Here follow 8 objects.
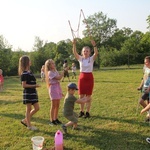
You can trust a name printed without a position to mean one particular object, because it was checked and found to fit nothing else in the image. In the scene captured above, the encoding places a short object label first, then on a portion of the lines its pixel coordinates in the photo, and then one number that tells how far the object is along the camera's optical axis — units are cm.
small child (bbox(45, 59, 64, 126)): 592
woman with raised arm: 651
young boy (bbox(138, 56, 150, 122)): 627
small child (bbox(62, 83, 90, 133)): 525
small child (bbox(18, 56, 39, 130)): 550
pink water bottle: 432
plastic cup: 443
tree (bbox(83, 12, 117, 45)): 6384
